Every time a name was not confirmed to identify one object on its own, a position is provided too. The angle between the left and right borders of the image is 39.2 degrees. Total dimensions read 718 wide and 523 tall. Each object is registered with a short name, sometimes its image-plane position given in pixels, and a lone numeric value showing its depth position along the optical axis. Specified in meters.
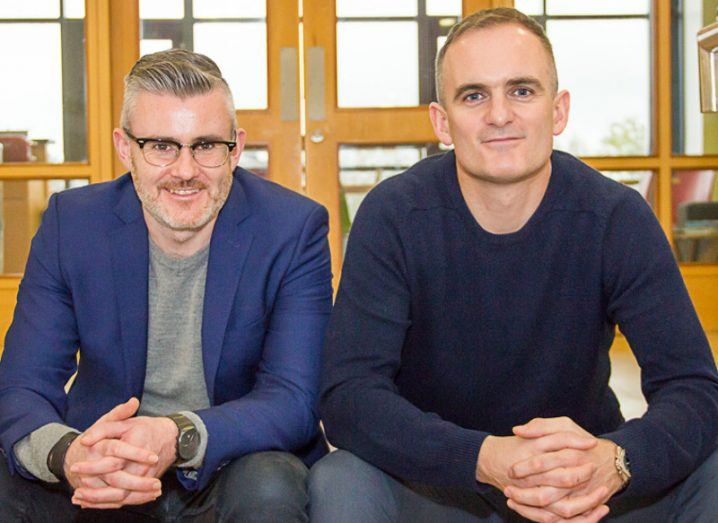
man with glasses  1.62
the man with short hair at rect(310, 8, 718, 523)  1.53
